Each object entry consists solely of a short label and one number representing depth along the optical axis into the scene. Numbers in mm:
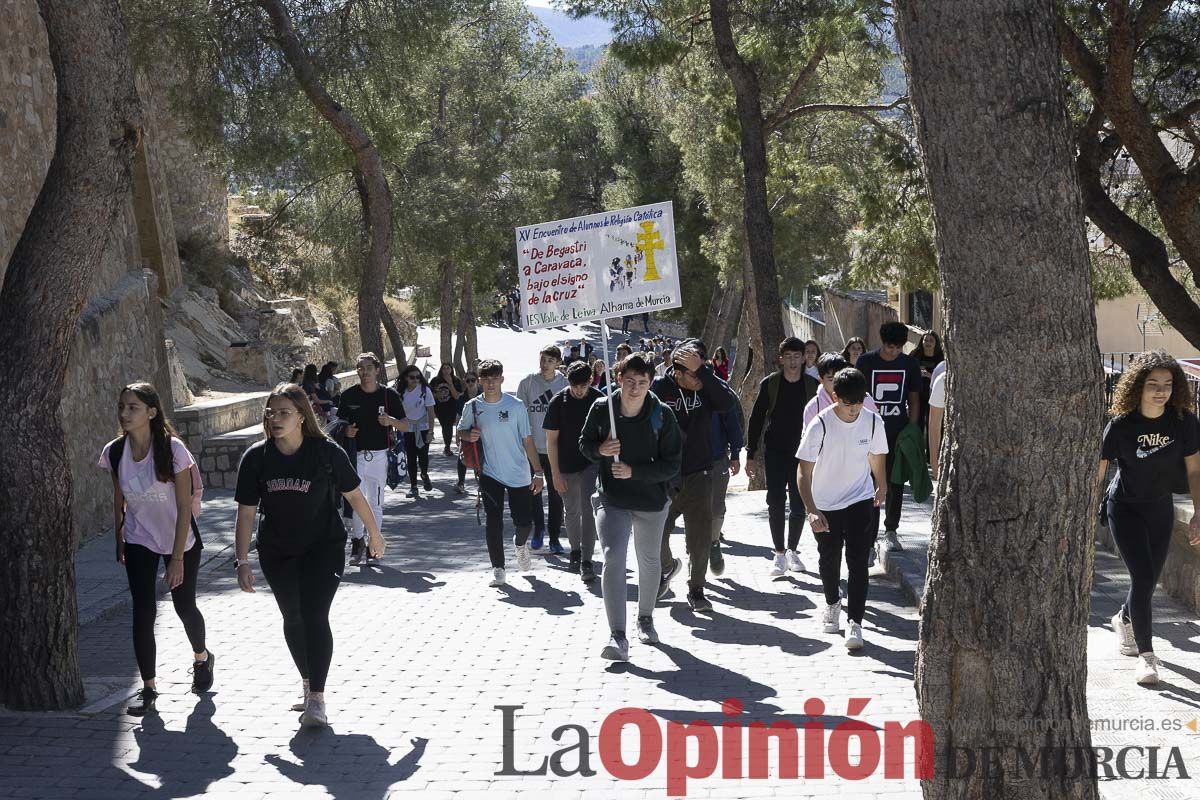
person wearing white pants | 11750
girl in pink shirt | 6863
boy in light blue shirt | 10344
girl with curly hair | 6730
